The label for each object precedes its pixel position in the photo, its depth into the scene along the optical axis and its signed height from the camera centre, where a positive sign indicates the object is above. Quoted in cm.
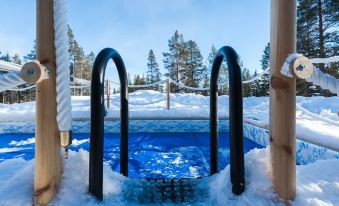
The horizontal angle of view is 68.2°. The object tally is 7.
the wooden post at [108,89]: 713 +26
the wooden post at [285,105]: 100 -3
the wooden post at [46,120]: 99 -9
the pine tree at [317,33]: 1770 +480
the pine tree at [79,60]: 3456 +569
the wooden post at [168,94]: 666 +9
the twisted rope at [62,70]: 100 +11
